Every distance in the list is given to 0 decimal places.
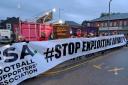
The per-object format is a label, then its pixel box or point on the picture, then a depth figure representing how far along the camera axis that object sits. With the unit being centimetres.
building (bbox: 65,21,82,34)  1432
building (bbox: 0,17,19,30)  2715
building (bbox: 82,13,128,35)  2993
